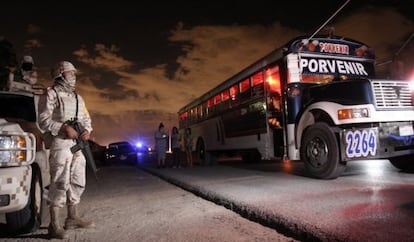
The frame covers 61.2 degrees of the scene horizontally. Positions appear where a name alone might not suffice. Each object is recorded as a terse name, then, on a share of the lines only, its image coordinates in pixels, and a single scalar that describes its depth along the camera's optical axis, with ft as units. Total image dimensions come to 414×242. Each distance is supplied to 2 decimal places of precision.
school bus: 21.36
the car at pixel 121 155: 63.10
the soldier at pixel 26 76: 20.86
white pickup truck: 11.21
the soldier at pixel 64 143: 12.53
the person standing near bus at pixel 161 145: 45.62
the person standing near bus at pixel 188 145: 49.11
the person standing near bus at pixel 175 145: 46.83
